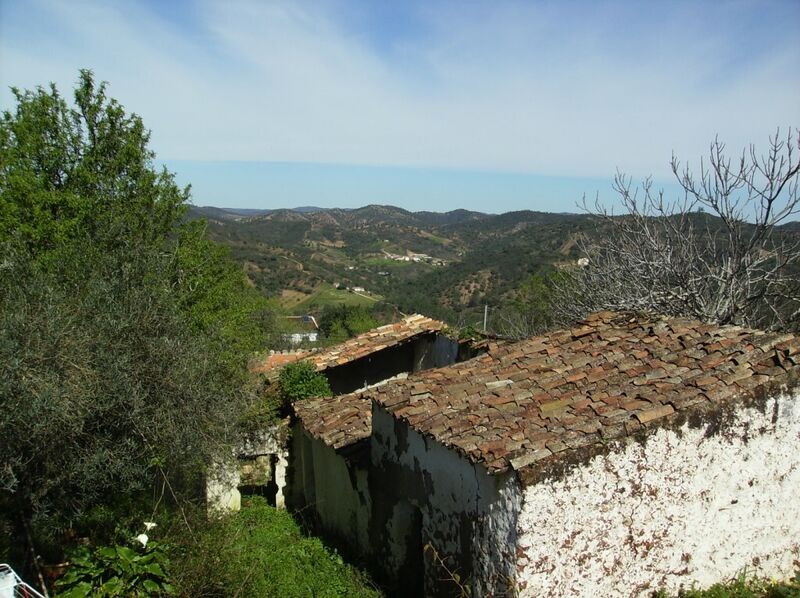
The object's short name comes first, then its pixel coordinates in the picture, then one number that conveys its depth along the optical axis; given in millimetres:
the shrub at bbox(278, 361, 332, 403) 12672
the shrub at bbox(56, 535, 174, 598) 5430
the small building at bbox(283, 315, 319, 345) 40469
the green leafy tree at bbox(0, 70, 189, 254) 10984
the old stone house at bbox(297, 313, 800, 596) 5320
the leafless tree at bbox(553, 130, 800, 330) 11188
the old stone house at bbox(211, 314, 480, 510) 12836
